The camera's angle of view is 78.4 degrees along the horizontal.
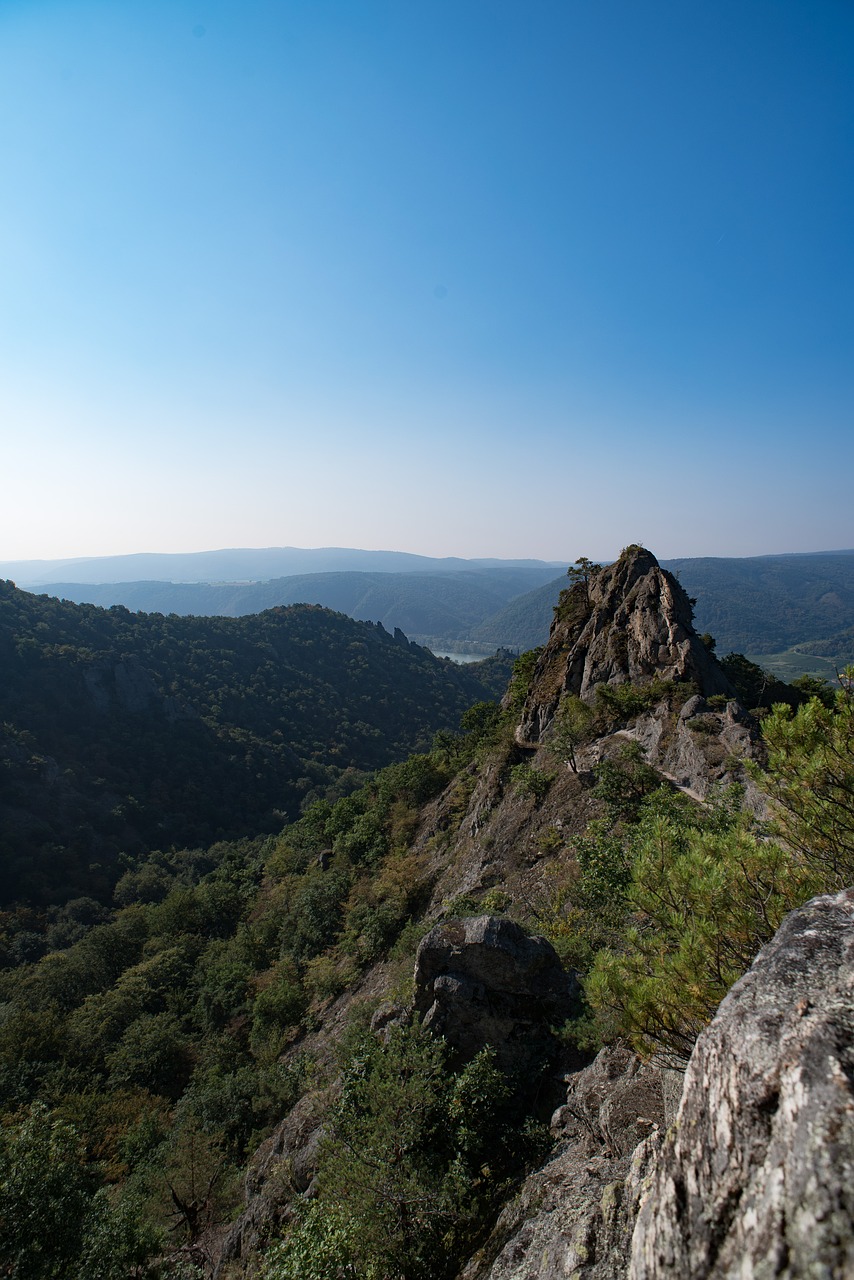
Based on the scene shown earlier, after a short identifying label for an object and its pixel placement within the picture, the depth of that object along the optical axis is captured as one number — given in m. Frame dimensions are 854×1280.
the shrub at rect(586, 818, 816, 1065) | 6.44
